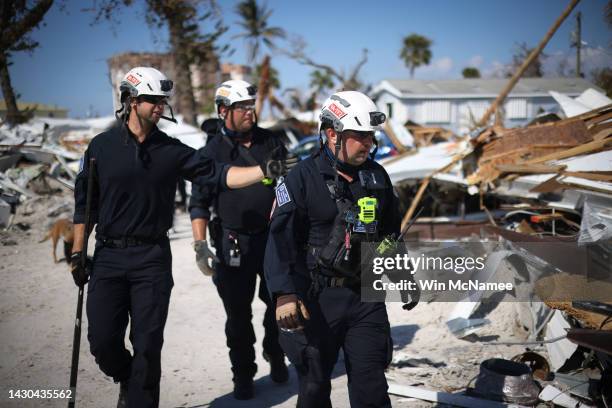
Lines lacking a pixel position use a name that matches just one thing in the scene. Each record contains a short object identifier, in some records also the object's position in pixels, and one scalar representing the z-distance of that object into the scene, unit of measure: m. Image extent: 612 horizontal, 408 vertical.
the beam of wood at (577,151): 6.16
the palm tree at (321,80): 56.91
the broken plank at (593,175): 5.63
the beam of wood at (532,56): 7.02
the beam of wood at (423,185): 7.53
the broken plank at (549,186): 6.07
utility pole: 15.14
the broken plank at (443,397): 3.80
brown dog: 8.05
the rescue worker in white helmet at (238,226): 4.31
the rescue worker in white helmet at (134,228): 3.34
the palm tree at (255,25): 42.50
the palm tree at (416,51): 58.47
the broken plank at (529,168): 6.27
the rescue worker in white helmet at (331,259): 2.87
